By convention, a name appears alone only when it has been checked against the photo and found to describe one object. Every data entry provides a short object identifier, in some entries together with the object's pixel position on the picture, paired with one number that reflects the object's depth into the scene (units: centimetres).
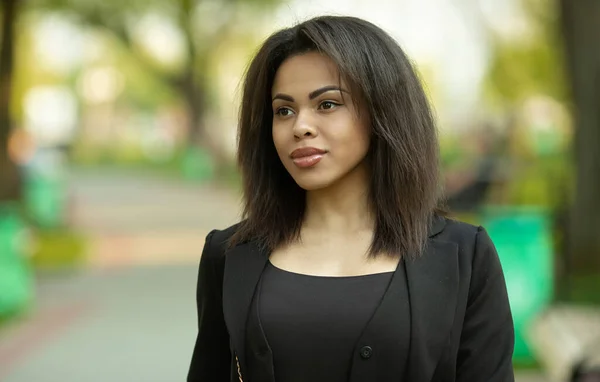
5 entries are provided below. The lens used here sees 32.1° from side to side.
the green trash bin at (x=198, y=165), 3588
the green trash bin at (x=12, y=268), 951
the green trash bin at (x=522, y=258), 753
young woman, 218
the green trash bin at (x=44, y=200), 1548
